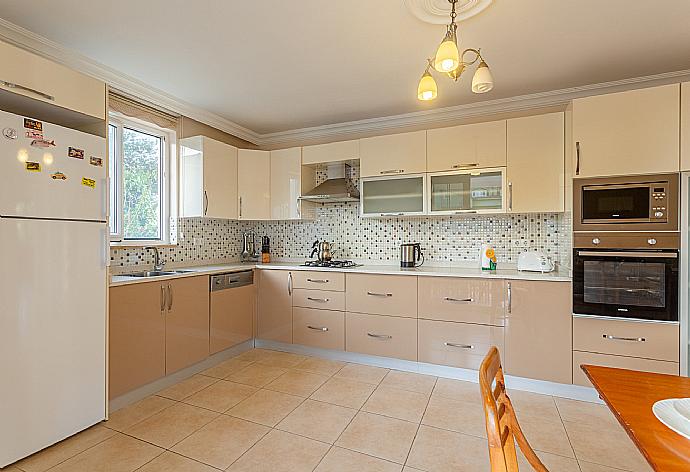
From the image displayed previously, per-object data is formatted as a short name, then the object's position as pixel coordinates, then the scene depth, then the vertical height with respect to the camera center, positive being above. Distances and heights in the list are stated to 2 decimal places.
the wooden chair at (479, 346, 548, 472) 0.80 -0.46
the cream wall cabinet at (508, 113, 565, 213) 3.03 +0.58
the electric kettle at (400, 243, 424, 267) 3.71 -0.20
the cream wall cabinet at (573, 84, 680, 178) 2.46 +0.69
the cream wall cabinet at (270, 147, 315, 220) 4.08 +0.55
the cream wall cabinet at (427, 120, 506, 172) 3.22 +0.77
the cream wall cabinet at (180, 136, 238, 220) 3.62 +0.55
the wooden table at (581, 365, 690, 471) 0.78 -0.46
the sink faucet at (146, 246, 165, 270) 3.34 -0.23
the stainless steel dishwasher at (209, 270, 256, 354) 3.40 -0.71
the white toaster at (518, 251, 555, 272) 3.02 -0.23
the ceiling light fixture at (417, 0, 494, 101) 1.55 +0.72
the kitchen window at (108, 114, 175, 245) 3.16 +0.47
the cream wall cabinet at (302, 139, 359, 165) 3.84 +0.85
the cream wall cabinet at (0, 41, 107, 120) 1.86 +0.81
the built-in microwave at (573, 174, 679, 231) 2.44 +0.21
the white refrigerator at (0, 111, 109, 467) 1.86 -0.26
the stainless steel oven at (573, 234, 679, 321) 2.45 -0.31
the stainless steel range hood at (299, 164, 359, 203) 3.82 +0.47
